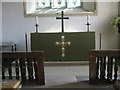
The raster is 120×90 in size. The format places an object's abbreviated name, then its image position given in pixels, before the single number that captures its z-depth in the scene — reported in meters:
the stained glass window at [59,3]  7.79
